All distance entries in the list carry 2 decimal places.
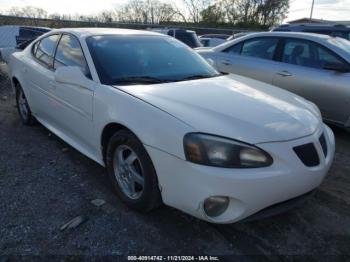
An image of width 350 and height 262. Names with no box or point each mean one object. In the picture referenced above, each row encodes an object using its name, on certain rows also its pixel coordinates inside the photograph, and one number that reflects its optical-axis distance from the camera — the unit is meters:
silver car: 4.64
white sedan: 2.24
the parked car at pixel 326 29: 8.44
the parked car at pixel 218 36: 18.72
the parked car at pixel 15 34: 11.85
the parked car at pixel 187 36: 11.71
